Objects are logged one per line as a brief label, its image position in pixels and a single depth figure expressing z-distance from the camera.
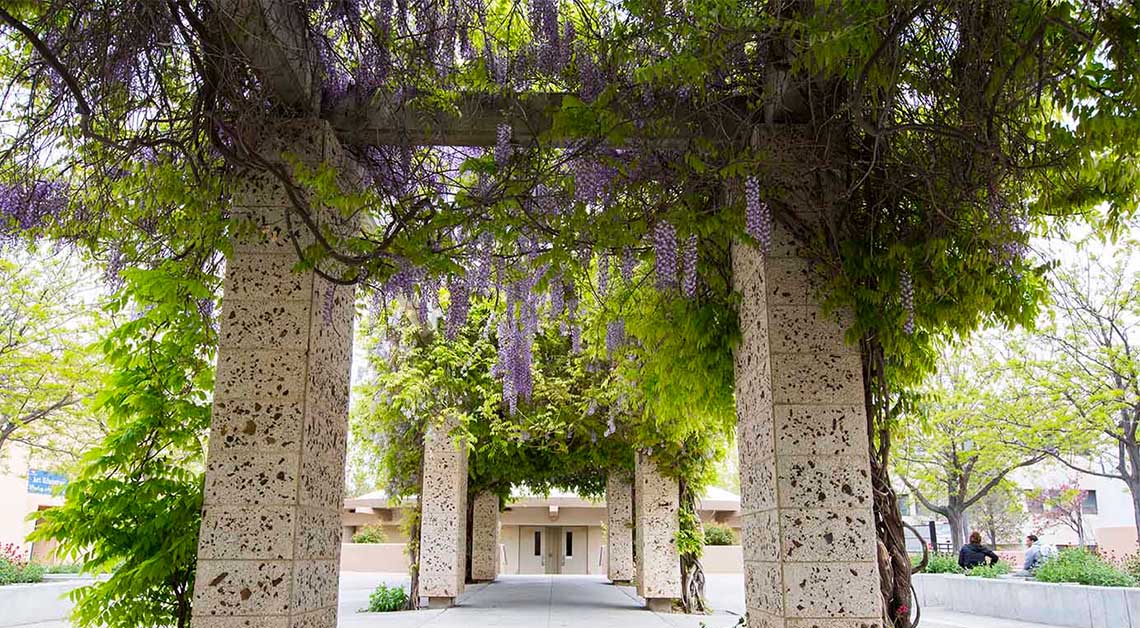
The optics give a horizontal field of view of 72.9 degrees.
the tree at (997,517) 26.11
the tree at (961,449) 13.30
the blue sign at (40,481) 19.75
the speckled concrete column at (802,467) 2.62
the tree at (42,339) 10.25
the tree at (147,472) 2.87
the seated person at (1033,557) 9.79
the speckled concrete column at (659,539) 9.23
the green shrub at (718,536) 23.05
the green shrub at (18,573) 9.05
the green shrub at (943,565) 10.83
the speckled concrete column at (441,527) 9.17
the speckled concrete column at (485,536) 14.36
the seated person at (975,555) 10.71
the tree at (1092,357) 10.53
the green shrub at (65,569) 11.12
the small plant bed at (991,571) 9.66
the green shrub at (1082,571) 7.78
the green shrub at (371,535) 24.32
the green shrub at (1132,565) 8.11
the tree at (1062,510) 21.62
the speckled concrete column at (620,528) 12.62
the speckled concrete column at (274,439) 2.57
